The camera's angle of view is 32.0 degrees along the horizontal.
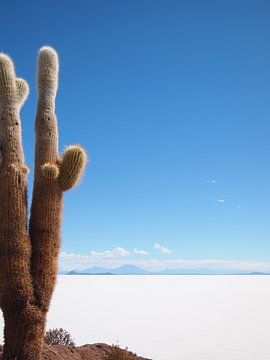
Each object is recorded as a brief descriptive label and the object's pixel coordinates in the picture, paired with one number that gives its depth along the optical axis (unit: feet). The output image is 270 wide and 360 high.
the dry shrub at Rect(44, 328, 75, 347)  30.73
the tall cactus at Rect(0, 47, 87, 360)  22.25
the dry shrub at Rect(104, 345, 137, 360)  25.31
